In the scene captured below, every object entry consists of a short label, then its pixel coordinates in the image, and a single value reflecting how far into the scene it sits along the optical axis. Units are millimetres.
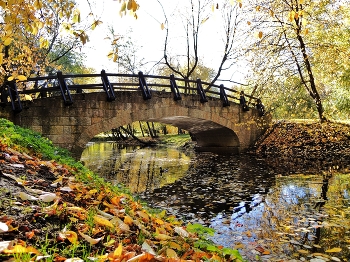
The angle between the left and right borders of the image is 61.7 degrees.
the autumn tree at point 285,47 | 13789
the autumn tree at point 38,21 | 2587
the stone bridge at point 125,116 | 10554
